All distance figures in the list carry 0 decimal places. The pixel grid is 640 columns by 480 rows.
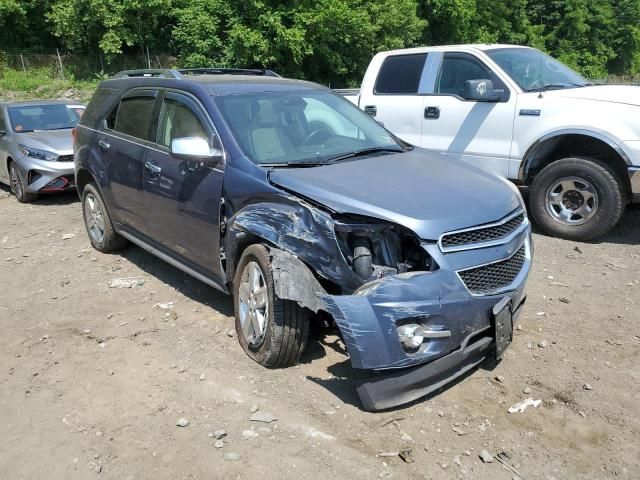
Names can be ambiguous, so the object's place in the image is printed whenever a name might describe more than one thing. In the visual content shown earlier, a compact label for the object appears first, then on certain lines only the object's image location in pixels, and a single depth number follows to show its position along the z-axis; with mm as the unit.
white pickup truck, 5906
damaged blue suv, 3152
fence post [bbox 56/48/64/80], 27997
